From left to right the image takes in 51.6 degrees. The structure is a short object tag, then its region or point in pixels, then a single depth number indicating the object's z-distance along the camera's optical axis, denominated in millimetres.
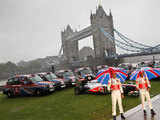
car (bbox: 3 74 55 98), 10531
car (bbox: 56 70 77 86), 12914
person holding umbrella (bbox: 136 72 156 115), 5496
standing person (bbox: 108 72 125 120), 5223
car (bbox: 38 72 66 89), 11662
